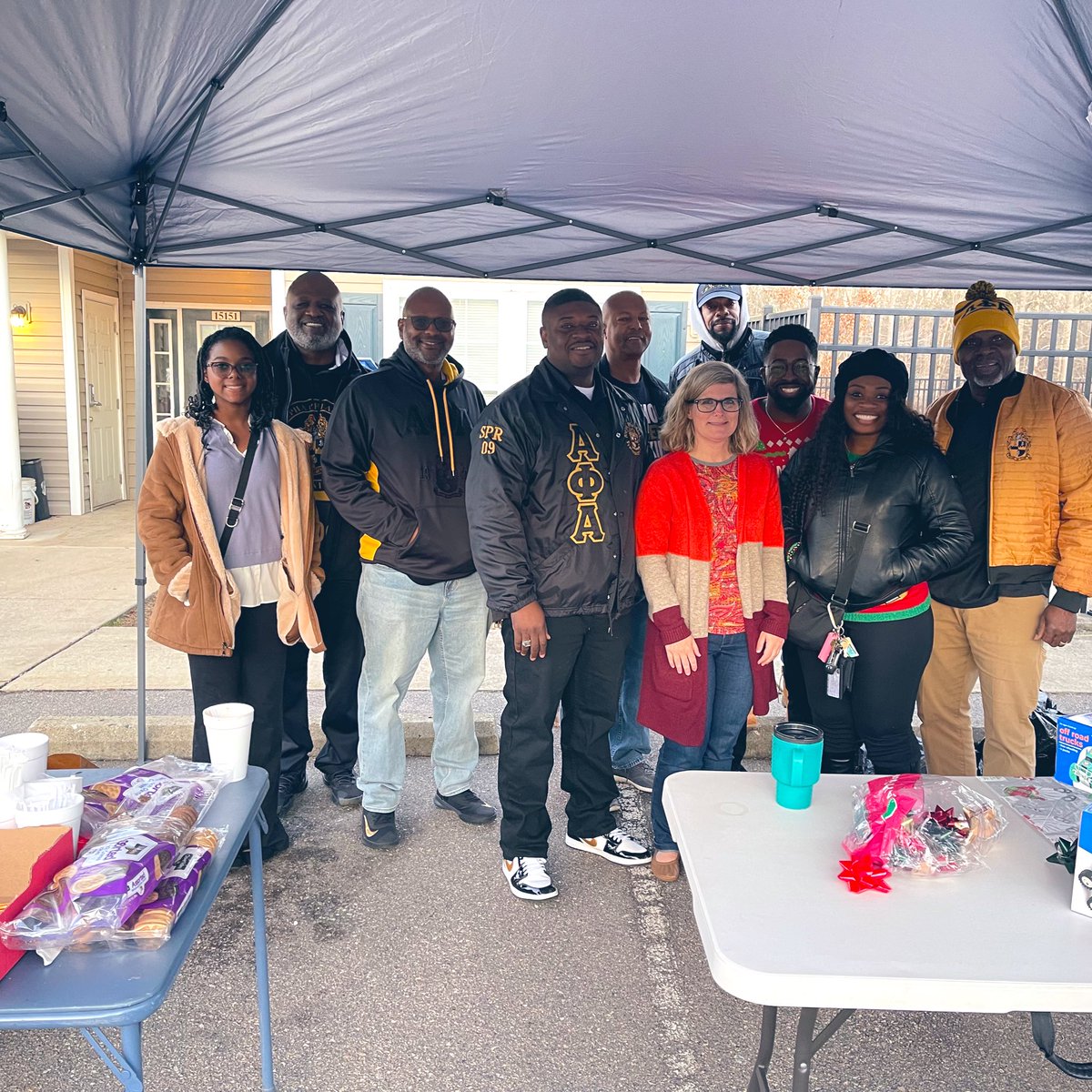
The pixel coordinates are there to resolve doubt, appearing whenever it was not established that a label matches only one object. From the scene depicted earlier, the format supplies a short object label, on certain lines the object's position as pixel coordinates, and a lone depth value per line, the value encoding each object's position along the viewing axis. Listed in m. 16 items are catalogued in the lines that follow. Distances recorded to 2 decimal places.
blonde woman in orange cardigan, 2.88
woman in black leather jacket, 2.91
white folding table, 1.35
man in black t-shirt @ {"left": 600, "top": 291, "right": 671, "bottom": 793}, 3.67
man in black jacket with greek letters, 2.90
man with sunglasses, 3.20
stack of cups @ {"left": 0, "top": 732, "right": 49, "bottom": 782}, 1.65
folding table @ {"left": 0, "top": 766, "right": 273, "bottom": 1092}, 1.26
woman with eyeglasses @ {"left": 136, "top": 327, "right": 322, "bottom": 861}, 2.90
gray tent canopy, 2.29
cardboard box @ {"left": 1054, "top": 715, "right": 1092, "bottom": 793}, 1.64
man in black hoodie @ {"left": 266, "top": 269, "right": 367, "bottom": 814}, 3.57
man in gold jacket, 3.14
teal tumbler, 1.92
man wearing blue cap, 4.15
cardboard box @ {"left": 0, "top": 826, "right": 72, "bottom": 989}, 1.36
